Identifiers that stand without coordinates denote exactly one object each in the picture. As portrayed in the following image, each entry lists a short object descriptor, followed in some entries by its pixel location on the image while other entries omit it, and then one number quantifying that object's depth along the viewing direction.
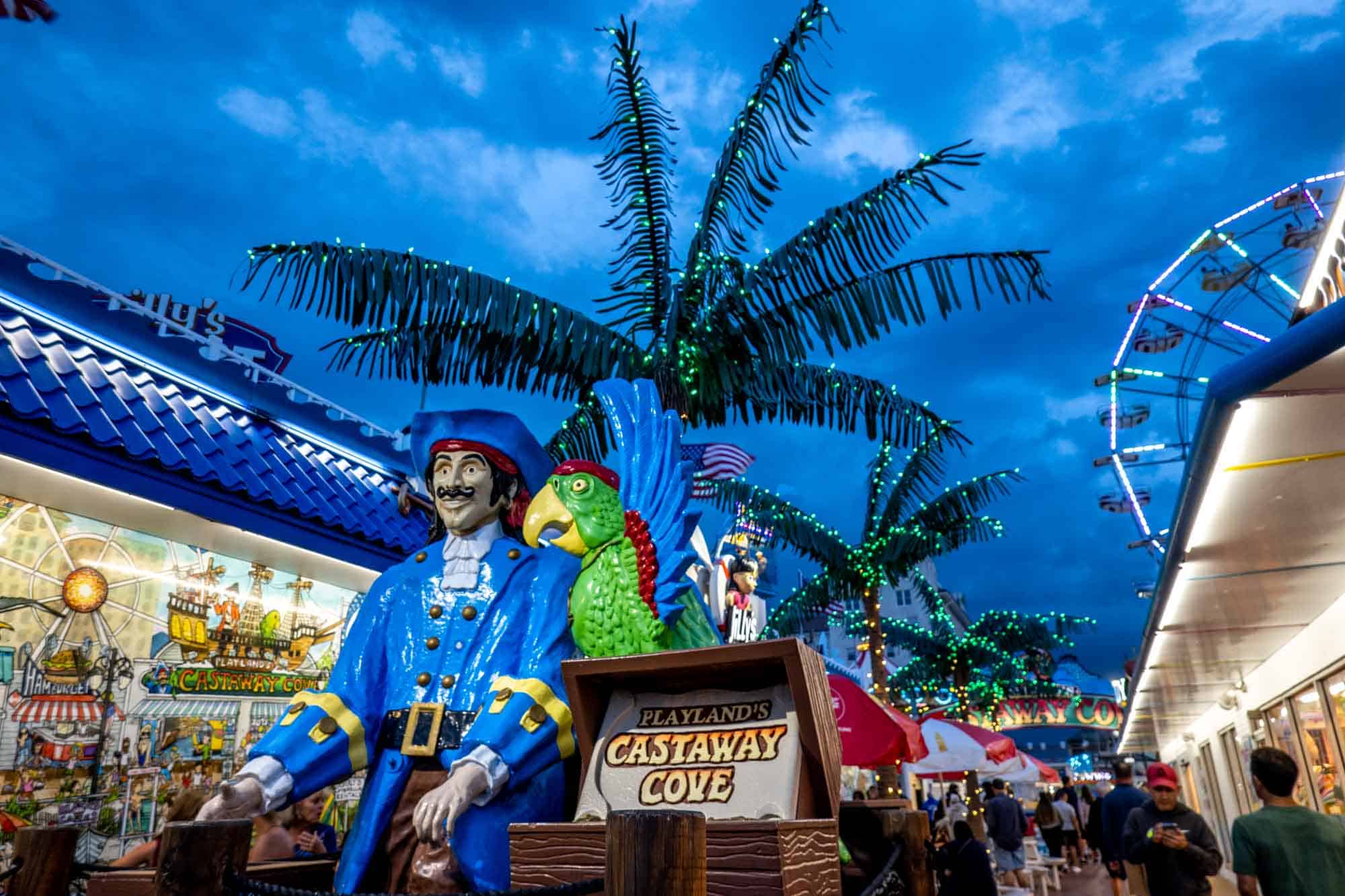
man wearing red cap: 4.45
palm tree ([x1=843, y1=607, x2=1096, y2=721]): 20.36
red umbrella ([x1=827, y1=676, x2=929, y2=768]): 5.12
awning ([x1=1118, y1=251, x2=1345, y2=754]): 2.63
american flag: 7.95
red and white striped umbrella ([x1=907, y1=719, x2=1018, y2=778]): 10.38
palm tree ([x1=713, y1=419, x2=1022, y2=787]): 12.38
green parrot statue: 2.88
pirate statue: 2.46
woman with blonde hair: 3.64
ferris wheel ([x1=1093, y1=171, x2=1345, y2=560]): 15.16
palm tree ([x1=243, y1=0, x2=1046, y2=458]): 5.35
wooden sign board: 1.96
